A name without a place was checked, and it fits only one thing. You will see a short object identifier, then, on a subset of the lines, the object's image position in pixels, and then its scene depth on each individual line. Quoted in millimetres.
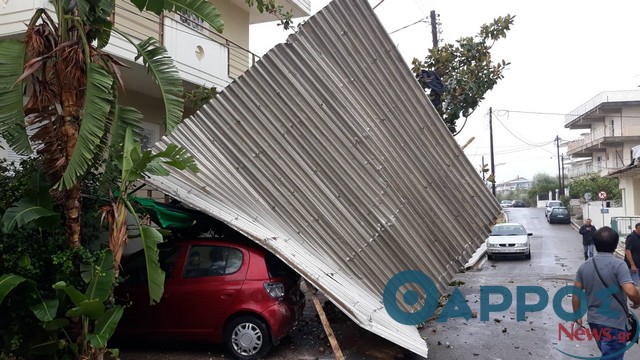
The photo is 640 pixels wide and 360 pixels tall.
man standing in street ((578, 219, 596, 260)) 15380
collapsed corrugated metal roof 6820
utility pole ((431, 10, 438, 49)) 20266
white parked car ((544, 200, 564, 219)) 42119
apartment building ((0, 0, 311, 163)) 8172
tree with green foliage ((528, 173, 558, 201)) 70144
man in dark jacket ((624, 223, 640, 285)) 9586
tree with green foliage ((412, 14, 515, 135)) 11422
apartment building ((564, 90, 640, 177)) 42125
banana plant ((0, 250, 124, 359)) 4621
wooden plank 5787
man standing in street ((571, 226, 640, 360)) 4531
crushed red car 6172
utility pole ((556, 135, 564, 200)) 60834
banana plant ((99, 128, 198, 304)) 4914
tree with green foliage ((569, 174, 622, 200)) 40956
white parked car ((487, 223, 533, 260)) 18906
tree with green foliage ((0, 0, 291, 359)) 4723
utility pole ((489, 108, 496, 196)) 37641
